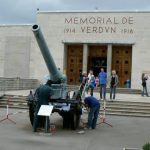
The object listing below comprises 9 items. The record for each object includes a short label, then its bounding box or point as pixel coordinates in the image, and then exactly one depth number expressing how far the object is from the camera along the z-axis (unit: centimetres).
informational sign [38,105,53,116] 921
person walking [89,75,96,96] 1586
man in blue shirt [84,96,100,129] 1027
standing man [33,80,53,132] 953
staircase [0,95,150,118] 1381
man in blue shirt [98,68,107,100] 1551
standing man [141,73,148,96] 1839
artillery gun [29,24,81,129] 997
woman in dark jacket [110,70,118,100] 1532
